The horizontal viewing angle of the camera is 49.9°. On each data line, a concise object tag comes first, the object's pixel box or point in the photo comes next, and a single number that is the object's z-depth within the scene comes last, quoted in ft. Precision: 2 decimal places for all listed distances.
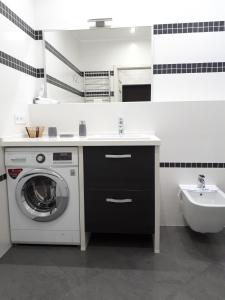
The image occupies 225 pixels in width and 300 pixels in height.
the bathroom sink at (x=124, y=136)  7.29
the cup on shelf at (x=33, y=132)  7.22
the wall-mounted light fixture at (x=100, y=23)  7.73
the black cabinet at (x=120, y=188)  5.79
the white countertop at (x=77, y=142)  5.66
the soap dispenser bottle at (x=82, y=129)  7.25
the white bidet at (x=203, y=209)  5.66
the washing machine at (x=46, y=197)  5.99
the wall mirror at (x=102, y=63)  7.64
